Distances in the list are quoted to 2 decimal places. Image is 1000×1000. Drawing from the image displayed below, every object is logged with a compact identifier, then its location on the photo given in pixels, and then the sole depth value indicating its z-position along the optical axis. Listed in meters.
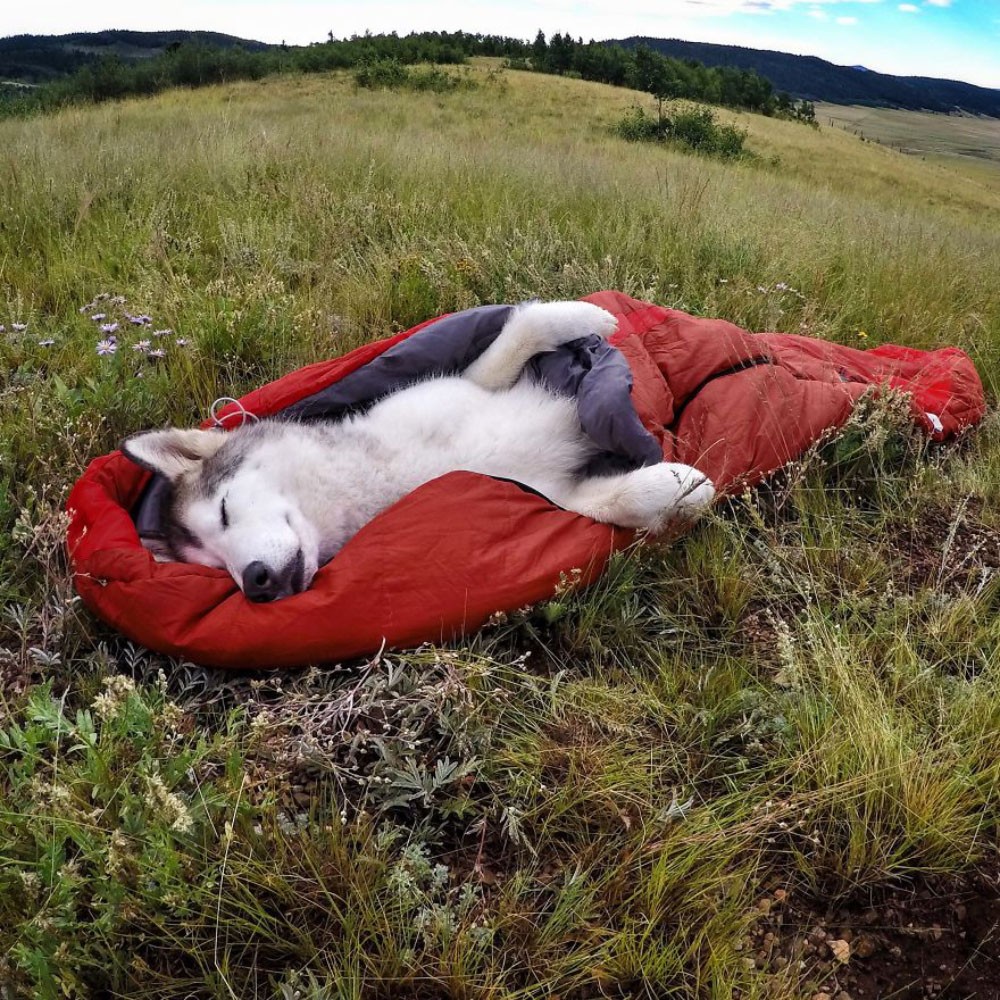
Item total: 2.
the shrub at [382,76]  30.67
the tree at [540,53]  44.91
